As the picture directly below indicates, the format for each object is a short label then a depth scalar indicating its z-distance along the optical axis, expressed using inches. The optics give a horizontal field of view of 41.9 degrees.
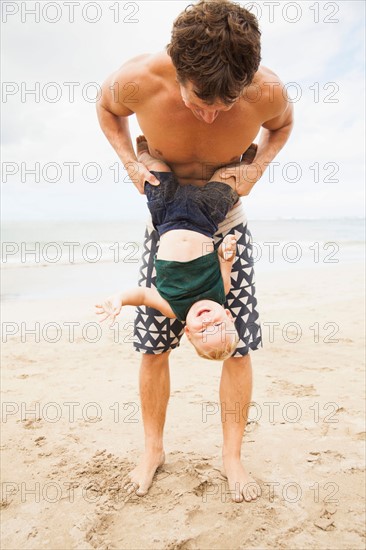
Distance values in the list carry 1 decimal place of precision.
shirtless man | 72.6
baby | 91.7
